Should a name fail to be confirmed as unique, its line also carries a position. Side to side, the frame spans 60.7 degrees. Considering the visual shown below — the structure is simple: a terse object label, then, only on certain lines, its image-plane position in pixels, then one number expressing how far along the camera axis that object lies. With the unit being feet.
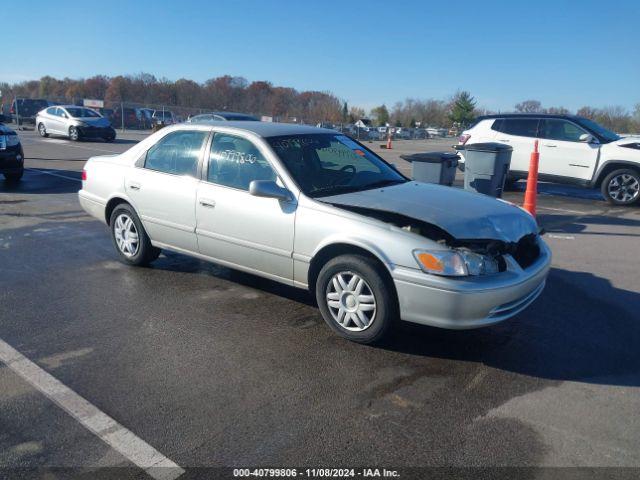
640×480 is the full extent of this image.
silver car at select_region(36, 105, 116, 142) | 77.05
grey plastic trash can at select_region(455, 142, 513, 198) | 27.81
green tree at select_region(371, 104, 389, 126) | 283.34
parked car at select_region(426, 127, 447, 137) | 212.84
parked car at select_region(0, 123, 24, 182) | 36.01
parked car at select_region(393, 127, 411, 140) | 180.47
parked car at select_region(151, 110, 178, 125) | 129.59
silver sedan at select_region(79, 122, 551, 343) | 12.35
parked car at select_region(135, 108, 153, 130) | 131.54
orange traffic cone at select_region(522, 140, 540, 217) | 26.15
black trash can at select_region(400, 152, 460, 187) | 24.86
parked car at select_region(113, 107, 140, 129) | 126.80
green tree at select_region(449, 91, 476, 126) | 271.90
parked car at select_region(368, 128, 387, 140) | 147.08
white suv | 34.71
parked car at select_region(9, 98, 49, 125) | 121.08
